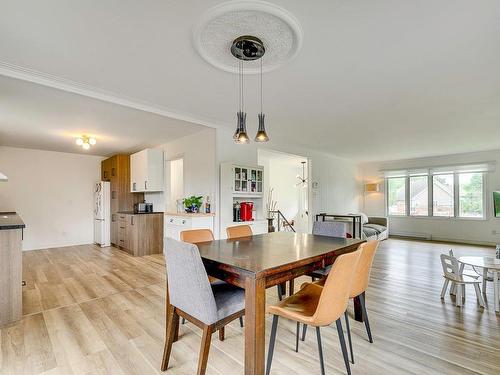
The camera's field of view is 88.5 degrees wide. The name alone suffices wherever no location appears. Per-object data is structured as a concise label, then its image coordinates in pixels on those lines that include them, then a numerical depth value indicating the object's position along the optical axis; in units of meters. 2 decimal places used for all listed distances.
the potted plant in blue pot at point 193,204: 4.50
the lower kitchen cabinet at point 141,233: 5.41
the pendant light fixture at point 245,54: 2.00
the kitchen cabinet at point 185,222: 4.16
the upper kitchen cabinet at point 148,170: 5.57
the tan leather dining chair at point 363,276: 1.91
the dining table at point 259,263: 1.48
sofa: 6.69
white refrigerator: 6.48
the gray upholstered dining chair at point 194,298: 1.55
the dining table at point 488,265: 2.79
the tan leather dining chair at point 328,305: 1.54
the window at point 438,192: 7.11
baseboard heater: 7.77
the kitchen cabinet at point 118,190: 6.33
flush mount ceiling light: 4.85
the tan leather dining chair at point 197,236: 2.48
